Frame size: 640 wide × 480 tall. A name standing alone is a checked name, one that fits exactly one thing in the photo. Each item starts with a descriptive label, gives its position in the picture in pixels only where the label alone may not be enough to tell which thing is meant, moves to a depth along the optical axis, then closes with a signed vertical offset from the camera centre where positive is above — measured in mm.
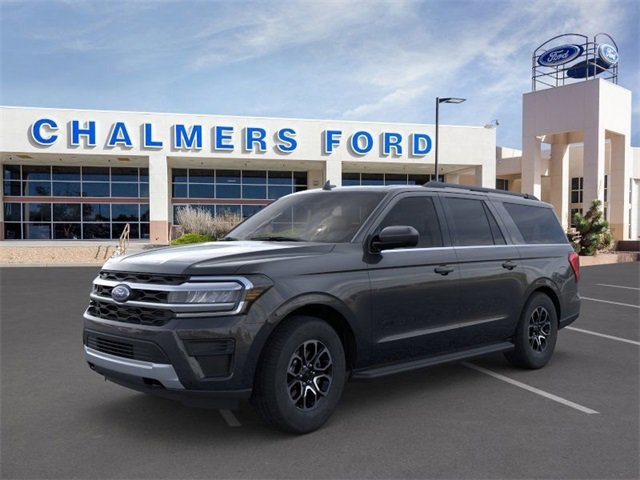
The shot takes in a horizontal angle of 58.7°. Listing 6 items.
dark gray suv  3871 -628
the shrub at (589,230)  24312 -410
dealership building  31781 +3766
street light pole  24411 +5240
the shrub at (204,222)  27078 -61
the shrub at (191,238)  22217 -693
